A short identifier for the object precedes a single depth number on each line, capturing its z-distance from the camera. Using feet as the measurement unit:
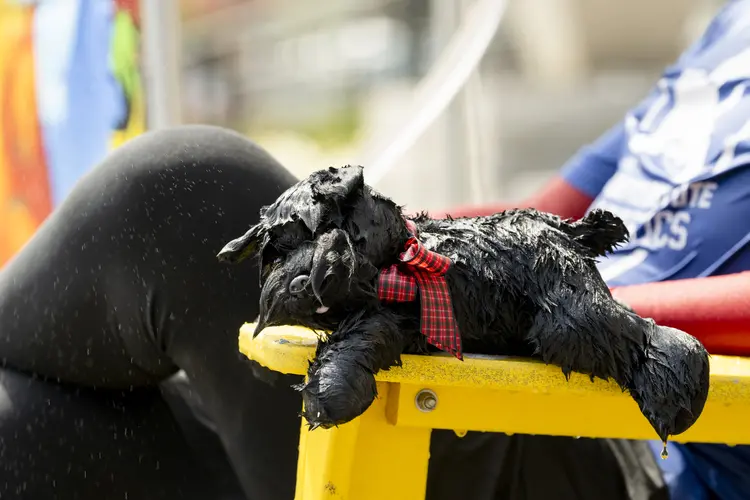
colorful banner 14.76
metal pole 13.32
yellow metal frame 7.59
